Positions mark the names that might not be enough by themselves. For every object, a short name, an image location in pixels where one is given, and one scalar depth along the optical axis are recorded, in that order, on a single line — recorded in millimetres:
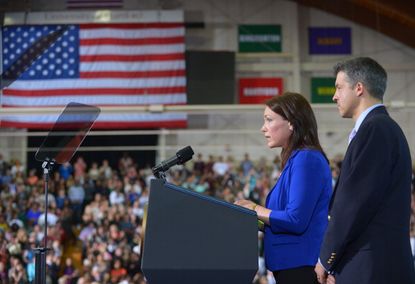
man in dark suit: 4815
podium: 4712
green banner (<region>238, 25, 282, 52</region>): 34620
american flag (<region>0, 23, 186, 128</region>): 29953
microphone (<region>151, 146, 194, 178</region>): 5168
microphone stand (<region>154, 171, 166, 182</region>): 4997
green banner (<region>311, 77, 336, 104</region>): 34016
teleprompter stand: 6520
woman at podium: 5357
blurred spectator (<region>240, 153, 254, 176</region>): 29673
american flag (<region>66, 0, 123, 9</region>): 31435
